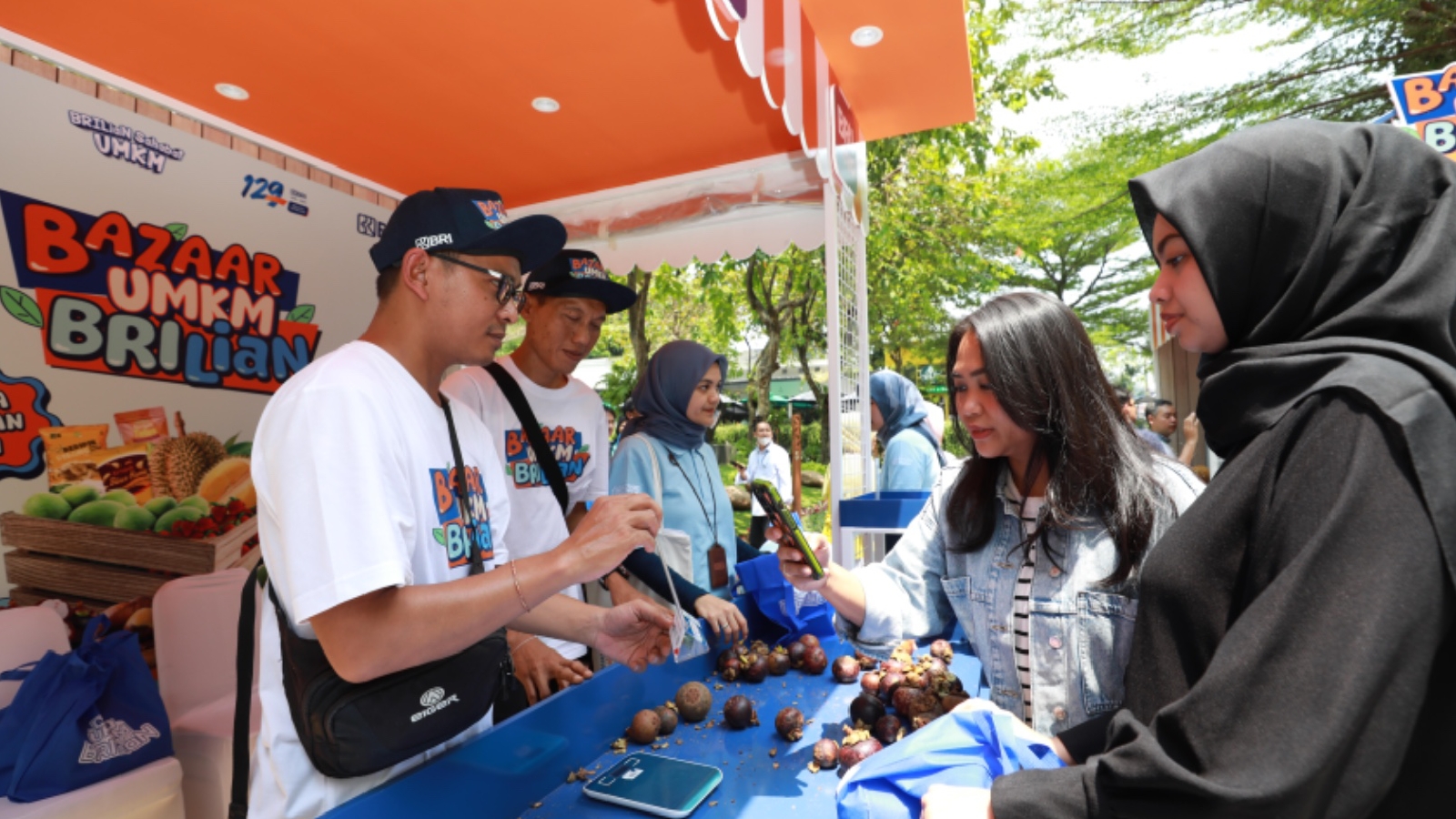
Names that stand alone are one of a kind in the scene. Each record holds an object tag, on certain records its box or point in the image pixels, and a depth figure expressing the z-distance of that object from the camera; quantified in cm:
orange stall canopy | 271
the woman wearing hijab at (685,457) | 317
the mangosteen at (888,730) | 174
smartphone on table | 147
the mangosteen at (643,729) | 181
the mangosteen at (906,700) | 182
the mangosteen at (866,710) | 185
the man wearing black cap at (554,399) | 278
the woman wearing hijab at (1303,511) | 78
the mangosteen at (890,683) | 194
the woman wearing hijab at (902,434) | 496
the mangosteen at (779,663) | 230
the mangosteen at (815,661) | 231
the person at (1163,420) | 895
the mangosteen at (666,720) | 188
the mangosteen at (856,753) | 163
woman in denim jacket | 153
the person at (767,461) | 962
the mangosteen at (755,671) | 223
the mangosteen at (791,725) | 179
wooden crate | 293
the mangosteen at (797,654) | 234
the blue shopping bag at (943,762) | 112
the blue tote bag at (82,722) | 226
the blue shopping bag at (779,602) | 256
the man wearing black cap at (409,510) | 126
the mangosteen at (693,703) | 195
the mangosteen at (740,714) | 189
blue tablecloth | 139
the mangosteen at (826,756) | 166
